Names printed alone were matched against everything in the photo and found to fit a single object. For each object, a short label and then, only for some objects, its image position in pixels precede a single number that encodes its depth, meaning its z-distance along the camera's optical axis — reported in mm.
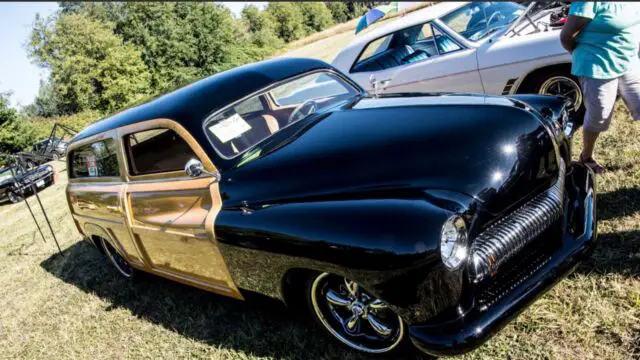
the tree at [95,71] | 29750
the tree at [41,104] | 47509
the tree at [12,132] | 23922
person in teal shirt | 3234
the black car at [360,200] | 2066
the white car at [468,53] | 4922
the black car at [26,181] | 13336
